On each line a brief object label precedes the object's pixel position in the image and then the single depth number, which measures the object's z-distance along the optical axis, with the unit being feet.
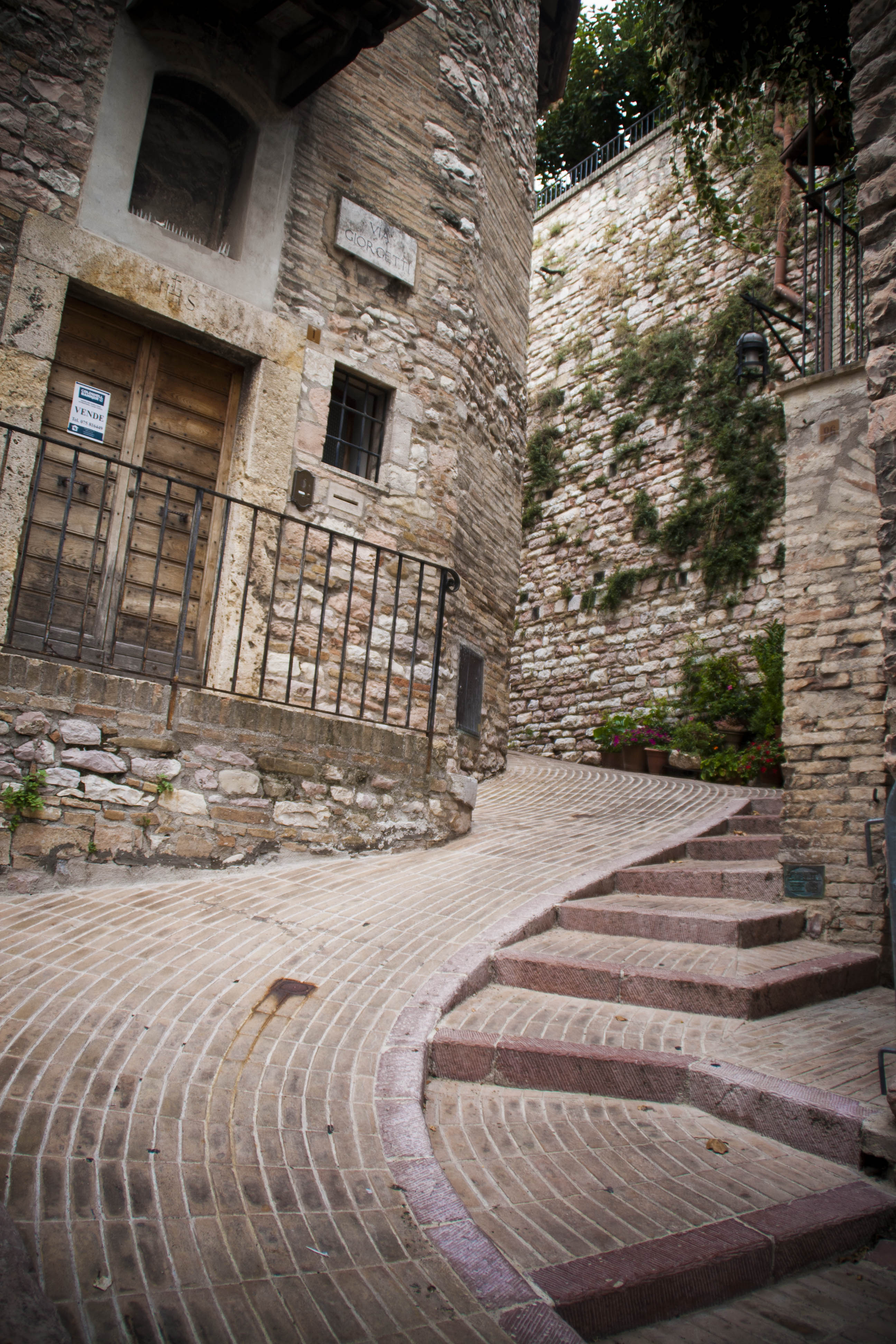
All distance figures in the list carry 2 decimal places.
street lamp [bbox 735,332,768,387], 32.55
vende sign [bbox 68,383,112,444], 18.98
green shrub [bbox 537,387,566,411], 46.83
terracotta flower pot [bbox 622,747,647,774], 35.29
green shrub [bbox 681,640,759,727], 33.09
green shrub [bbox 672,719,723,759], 33.24
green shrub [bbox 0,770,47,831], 13.25
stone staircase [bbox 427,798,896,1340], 7.06
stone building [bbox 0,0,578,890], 15.14
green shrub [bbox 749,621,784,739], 31.19
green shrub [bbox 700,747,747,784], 31.01
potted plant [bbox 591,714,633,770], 36.47
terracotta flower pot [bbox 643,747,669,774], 34.40
